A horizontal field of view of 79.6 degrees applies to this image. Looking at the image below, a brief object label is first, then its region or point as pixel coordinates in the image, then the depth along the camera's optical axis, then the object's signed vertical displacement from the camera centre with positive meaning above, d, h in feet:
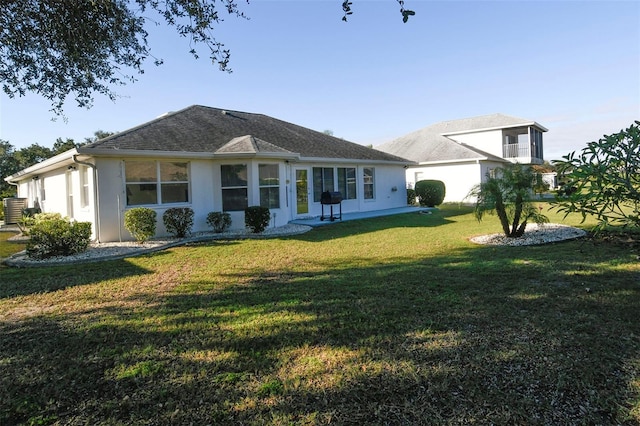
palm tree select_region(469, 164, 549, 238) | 31.22 +0.21
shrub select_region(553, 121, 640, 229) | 13.38 +0.78
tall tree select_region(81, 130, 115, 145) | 162.83 +33.78
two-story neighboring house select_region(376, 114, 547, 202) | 85.56 +13.99
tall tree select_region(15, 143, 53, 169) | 128.57 +20.65
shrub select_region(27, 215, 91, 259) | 28.60 -1.83
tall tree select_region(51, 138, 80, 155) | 138.72 +26.10
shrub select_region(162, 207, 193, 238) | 36.76 -0.93
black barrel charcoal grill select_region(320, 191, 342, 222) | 48.49 +0.91
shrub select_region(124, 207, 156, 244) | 34.22 -1.02
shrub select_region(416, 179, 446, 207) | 70.18 +1.82
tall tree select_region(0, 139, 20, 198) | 123.54 +18.08
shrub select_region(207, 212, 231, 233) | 40.47 -1.26
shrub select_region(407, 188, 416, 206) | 72.02 +1.25
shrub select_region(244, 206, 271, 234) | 38.93 -1.05
